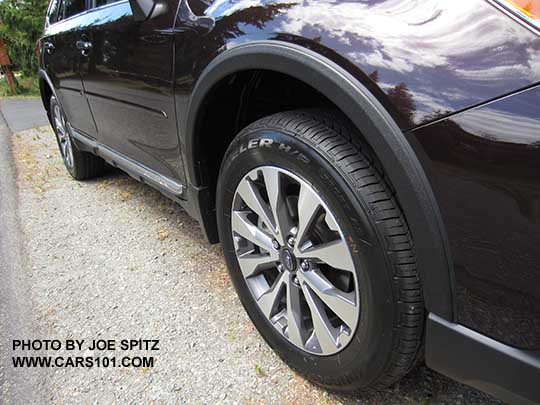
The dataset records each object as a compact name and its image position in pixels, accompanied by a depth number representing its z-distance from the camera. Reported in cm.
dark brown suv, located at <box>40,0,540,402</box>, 93
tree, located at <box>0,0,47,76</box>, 1286
